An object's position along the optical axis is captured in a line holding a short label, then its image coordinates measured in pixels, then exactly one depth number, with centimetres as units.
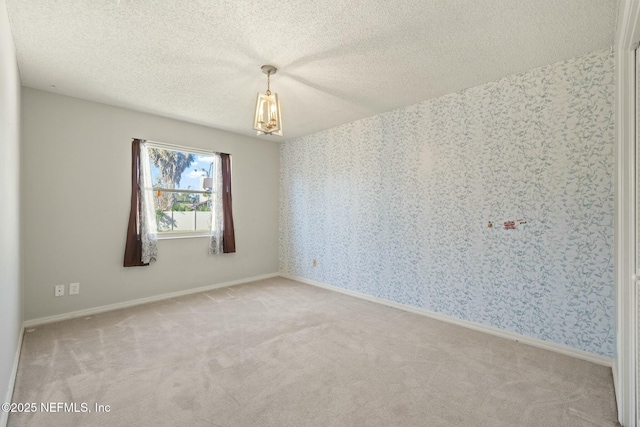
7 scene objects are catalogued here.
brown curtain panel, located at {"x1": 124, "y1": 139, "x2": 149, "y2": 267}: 364
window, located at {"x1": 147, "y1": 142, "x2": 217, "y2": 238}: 402
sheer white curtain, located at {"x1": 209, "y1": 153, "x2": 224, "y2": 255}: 449
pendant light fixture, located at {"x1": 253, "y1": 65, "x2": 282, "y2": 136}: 250
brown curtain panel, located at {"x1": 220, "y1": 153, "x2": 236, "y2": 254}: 457
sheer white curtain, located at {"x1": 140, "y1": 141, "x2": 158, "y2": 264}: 375
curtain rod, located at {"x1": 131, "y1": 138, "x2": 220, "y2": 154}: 390
